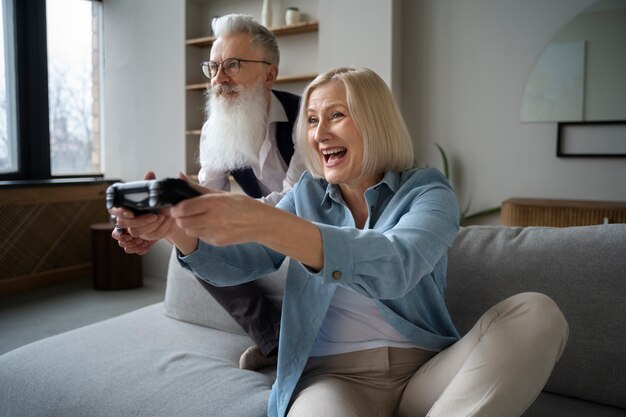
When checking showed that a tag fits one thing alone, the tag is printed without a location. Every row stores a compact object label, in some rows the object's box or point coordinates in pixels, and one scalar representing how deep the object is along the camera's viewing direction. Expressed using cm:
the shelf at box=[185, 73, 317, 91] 398
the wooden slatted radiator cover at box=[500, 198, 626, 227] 293
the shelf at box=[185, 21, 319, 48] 398
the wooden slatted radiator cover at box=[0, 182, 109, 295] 396
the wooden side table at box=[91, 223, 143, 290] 407
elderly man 213
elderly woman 85
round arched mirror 326
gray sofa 132
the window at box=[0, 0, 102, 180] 432
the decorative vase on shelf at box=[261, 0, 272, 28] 412
